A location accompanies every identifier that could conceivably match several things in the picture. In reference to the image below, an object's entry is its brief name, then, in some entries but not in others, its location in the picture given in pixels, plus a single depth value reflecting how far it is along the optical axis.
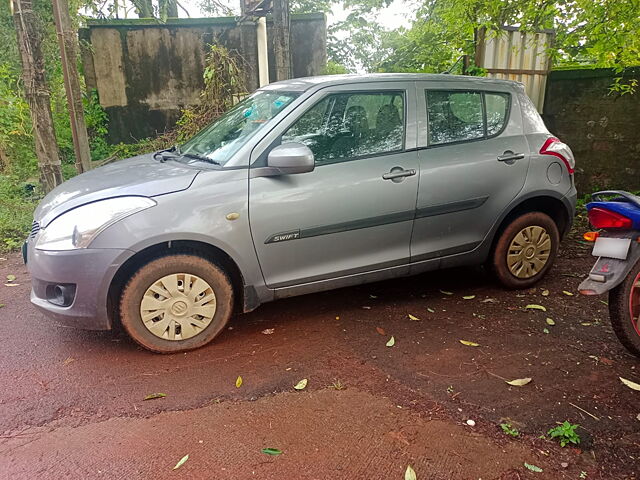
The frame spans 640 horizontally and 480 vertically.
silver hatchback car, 3.08
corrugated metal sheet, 6.54
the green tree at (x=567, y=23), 5.34
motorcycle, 2.97
